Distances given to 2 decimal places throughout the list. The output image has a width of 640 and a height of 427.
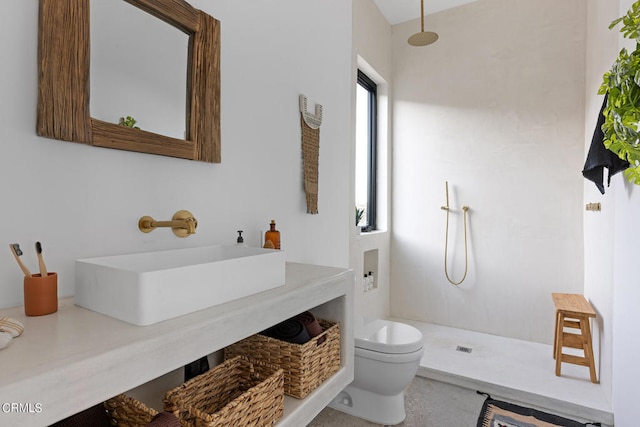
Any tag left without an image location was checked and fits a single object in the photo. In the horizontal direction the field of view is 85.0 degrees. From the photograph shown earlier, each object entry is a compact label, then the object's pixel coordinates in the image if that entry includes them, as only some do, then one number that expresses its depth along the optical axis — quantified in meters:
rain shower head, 2.34
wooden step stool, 2.13
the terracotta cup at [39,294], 0.71
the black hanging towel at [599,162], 1.54
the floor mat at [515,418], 1.84
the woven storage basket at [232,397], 0.79
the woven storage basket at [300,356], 1.04
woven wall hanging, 1.73
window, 3.12
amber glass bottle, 1.42
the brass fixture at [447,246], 3.02
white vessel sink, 0.68
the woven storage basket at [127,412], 0.74
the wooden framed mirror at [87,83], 0.82
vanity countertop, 0.48
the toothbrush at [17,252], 0.69
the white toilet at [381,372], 1.71
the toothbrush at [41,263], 0.71
